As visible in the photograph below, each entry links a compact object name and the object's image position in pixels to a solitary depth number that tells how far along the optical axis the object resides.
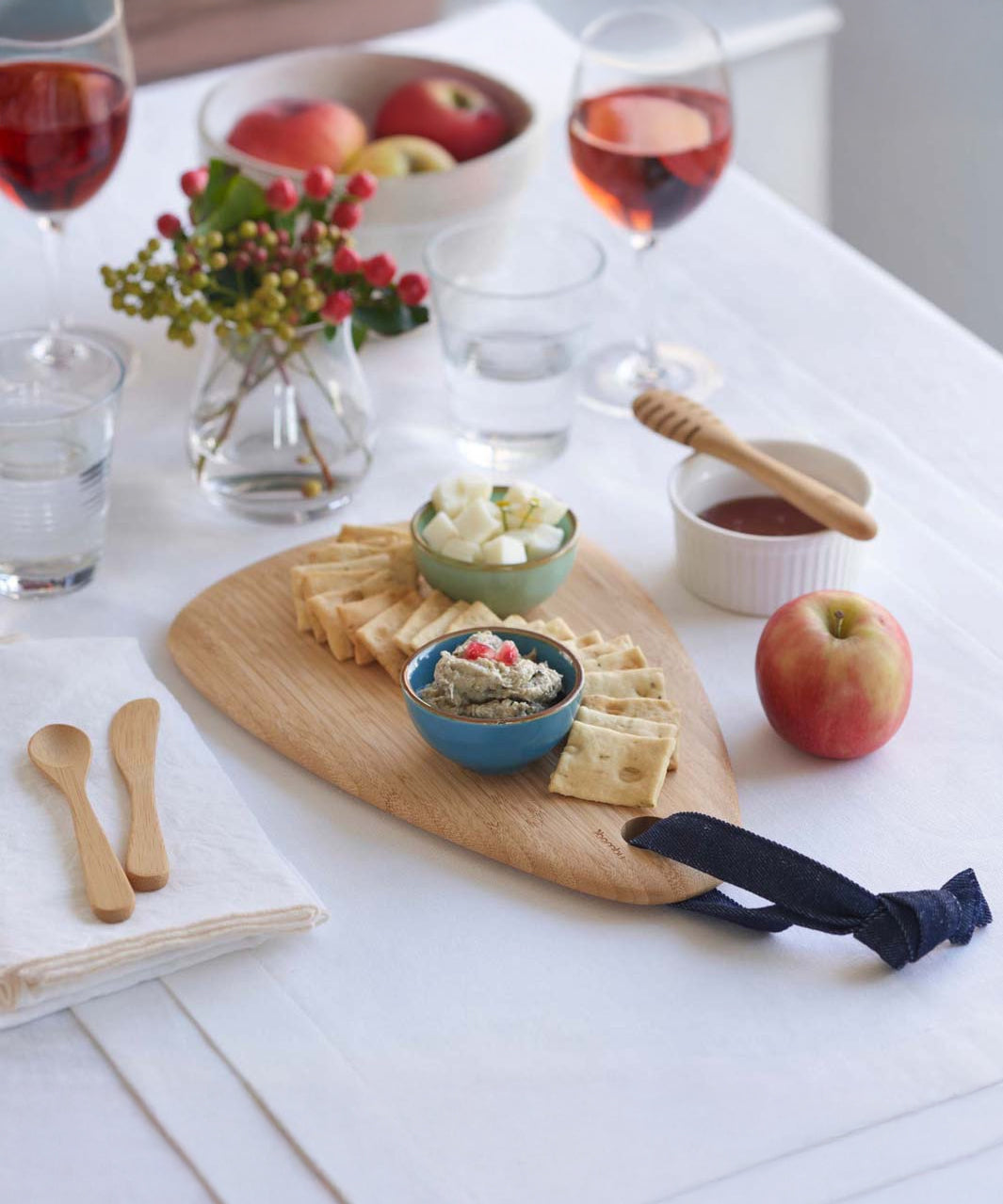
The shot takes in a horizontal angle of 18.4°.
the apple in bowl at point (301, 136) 1.62
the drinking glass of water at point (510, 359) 1.55
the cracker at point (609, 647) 1.39
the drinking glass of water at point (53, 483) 1.42
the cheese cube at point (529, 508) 1.43
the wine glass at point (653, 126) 1.54
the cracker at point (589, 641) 1.40
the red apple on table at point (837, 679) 1.34
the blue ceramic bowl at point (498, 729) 1.31
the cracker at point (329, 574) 1.44
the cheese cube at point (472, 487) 1.43
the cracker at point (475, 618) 1.39
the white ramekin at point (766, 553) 1.43
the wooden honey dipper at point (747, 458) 1.41
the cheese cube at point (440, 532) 1.42
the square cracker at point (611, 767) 1.32
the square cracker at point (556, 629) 1.40
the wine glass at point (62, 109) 1.51
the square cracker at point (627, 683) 1.37
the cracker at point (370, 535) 1.47
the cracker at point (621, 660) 1.38
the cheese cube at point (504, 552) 1.41
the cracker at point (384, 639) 1.40
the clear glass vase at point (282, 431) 1.50
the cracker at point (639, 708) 1.35
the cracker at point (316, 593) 1.43
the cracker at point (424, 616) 1.39
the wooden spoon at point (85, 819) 1.25
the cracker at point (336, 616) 1.41
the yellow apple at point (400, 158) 1.61
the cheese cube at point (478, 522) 1.42
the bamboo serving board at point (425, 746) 1.30
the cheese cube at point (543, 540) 1.42
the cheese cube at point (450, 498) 1.43
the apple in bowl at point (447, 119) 1.65
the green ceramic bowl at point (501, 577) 1.41
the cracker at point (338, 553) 1.46
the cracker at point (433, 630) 1.39
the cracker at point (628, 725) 1.34
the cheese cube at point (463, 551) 1.41
